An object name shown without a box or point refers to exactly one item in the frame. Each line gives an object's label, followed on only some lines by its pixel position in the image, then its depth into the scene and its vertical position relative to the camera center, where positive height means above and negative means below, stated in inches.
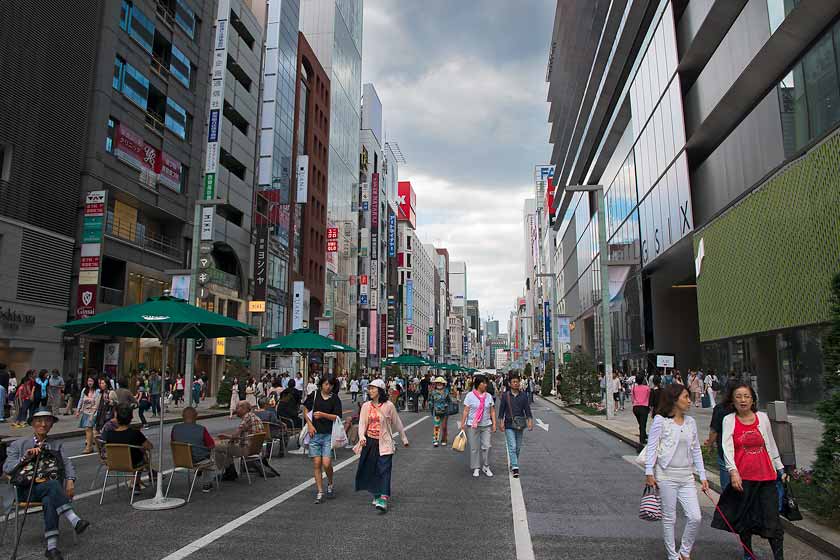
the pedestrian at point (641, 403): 559.8 -29.6
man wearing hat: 253.6 -44.2
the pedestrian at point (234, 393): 1071.1 -43.4
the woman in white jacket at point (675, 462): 224.7 -34.3
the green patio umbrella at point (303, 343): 713.6 +30.9
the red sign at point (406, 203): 4798.2 +1322.4
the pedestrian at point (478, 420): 446.3 -36.2
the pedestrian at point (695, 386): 1138.7 -28.2
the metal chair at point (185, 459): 340.8 -50.4
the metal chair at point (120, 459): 331.3 -49.1
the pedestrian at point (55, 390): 900.0 -32.7
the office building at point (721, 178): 693.3 +307.2
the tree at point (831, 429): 268.1 -25.2
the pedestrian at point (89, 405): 592.4 -35.7
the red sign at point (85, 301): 1077.1 +116.5
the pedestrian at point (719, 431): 286.4 -28.9
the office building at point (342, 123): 2704.2 +1140.2
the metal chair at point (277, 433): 498.0 -54.6
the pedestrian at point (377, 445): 321.1 -39.9
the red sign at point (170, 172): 1413.6 +456.4
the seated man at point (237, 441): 402.7 -48.5
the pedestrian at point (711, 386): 1094.4 -27.0
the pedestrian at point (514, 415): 438.0 -32.5
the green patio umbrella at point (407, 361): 1283.8 +17.7
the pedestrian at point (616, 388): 942.1 -30.6
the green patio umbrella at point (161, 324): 355.6 +27.7
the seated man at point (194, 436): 358.6 -39.3
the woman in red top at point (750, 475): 217.5 -36.9
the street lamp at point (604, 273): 966.4 +159.2
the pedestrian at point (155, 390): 977.8 -34.9
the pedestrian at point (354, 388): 1436.3 -44.0
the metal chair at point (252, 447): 402.3 -50.8
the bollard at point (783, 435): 287.0 -29.7
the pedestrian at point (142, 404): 764.6 -44.8
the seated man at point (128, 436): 338.3 -37.4
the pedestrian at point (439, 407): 621.6 -37.6
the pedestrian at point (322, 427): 346.6 -32.4
